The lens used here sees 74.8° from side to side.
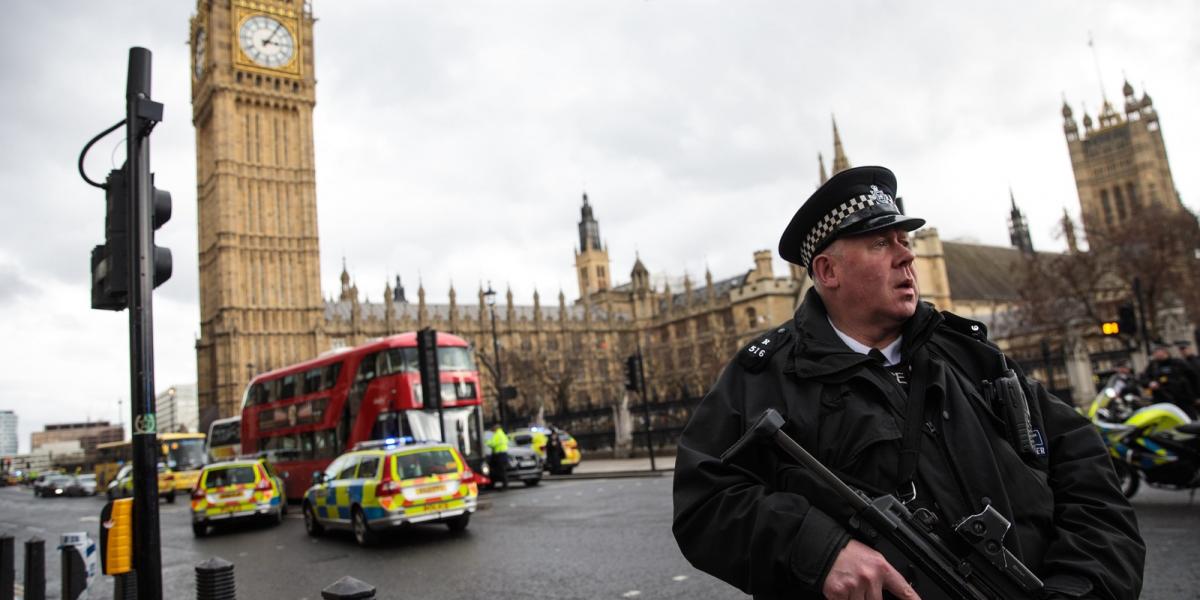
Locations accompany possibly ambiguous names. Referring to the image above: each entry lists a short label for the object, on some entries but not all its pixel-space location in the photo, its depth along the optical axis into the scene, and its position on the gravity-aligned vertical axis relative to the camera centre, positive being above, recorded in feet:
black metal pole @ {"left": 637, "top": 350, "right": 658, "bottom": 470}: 66.32 +0.83
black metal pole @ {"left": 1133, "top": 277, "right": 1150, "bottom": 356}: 62.80 +3.97
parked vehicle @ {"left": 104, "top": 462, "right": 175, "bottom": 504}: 92.27 -3.59
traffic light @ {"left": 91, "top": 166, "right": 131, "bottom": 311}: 15.24 +4.18
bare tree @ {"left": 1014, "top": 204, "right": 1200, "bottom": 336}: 99.30 +11.11
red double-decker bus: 59.31 +2.19
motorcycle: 27.14 -3.45
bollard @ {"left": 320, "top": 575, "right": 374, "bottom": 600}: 10.49 -2.07
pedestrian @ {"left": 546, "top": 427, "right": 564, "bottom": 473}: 81.77 -4.26
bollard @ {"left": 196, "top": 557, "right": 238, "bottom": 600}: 15.37 -2.56
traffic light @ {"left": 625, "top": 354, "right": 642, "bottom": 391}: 68.49 +2.73
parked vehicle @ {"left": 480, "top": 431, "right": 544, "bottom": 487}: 68.13 -4.37
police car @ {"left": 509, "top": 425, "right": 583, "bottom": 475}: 81.46 -3.19
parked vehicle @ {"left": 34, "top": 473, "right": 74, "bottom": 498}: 137.28 -3.55
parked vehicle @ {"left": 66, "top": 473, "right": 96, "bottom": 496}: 137.28 -4.17
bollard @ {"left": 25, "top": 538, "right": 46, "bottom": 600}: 20.34 -2.64
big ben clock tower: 212.02 +69.87
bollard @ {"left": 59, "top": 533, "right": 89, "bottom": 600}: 20.21 -2.71
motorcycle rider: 31.76 -1.41
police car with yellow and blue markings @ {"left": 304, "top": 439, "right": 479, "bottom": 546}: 34.45 -2.74
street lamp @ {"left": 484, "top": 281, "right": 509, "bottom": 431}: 92.10 +5.22
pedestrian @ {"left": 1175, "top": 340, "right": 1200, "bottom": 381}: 31.65 -0.52
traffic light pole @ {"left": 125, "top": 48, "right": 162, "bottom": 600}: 14.20 +2.07
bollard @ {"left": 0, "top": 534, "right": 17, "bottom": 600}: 20.98 -2.59
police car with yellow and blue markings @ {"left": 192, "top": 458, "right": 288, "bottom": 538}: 46.24 -2.84
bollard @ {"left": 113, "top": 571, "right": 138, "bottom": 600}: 15.81 -2.59
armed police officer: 5.74 -0.56
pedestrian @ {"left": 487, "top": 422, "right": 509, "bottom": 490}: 65.77 -3.31
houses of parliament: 209.87 +46.31
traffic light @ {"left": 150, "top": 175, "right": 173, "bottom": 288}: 15.76 +4.77
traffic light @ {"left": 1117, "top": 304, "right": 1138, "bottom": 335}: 54.80 +2.15
